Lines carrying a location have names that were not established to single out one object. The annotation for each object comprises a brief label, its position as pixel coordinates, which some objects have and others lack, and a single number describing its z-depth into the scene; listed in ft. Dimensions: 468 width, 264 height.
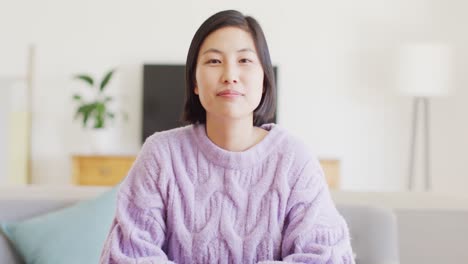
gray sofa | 5.15
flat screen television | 17.10
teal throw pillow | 6.06
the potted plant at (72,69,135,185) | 16.24
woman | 3.58
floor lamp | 15.61
